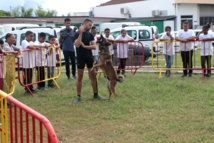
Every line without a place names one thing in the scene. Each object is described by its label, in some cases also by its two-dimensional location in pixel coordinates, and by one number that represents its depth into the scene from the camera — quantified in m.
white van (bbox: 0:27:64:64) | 17.20
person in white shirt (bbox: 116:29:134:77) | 12.12
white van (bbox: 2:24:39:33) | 21.14
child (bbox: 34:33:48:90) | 10.04
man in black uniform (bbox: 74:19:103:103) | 8.05
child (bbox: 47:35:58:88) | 10.44
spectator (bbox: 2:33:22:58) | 8.52
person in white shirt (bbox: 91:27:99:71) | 11.77
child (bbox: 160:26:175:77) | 11.50
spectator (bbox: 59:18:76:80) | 11.22
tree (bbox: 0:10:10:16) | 64.02
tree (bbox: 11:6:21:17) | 66.49
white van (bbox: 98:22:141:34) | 28.44
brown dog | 8.54
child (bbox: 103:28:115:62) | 12.09
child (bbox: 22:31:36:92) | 9.63
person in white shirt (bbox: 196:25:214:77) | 11.20
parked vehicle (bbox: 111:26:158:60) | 19.34
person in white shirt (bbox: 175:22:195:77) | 11.36
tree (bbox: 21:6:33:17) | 67.93
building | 37.16
